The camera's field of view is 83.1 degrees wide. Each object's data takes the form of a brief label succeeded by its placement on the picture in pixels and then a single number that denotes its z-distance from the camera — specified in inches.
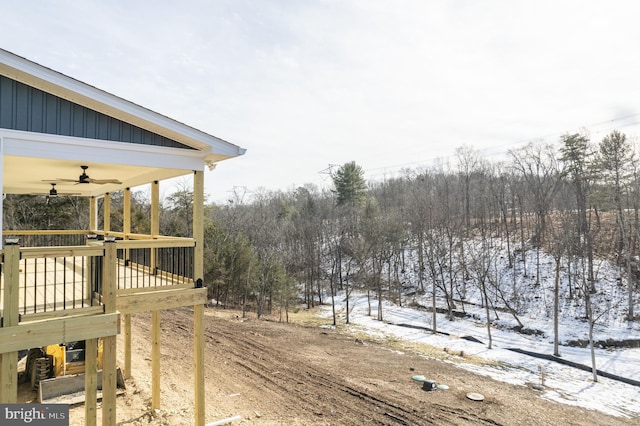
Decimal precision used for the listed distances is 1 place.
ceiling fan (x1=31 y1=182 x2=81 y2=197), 364.1
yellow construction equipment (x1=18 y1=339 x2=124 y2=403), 271.3
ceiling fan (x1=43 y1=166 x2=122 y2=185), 243.7
